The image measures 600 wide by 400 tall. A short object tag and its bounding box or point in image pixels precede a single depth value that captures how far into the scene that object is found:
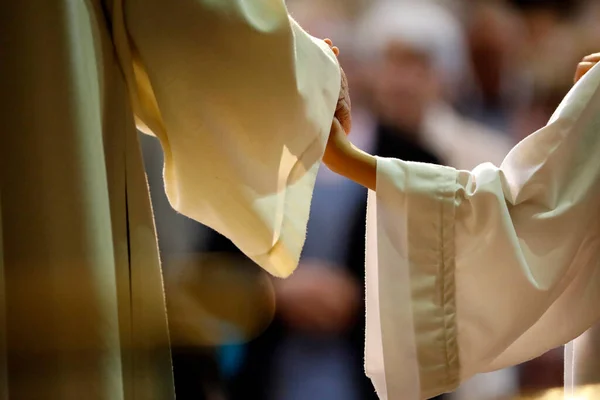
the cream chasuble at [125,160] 3.77
